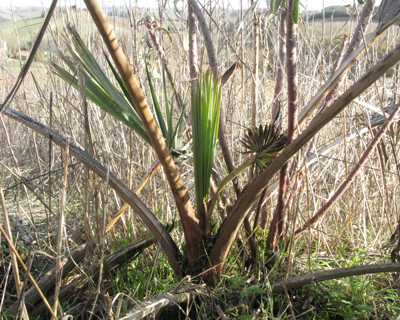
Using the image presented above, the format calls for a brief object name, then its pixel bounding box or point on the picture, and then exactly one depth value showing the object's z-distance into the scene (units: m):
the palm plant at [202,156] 0.86
